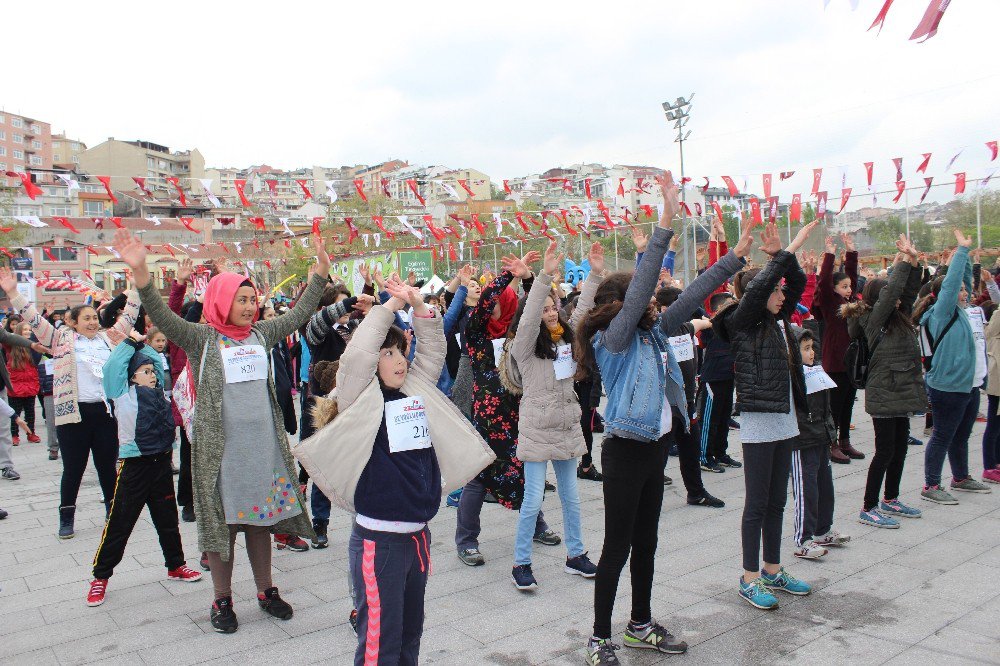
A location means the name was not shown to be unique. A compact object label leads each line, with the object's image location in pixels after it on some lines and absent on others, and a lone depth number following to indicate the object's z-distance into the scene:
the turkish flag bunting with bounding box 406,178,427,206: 19.77
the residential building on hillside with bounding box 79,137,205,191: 96.56
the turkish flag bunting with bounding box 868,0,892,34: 3.52
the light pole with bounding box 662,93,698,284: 33.03
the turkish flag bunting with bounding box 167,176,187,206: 15.52
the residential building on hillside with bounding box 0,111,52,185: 106.00
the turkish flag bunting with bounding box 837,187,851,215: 17.79
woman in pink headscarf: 4.24
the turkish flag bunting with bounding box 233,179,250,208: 15.92
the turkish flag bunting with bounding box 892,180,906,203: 17.52
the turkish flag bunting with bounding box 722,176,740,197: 16.46
